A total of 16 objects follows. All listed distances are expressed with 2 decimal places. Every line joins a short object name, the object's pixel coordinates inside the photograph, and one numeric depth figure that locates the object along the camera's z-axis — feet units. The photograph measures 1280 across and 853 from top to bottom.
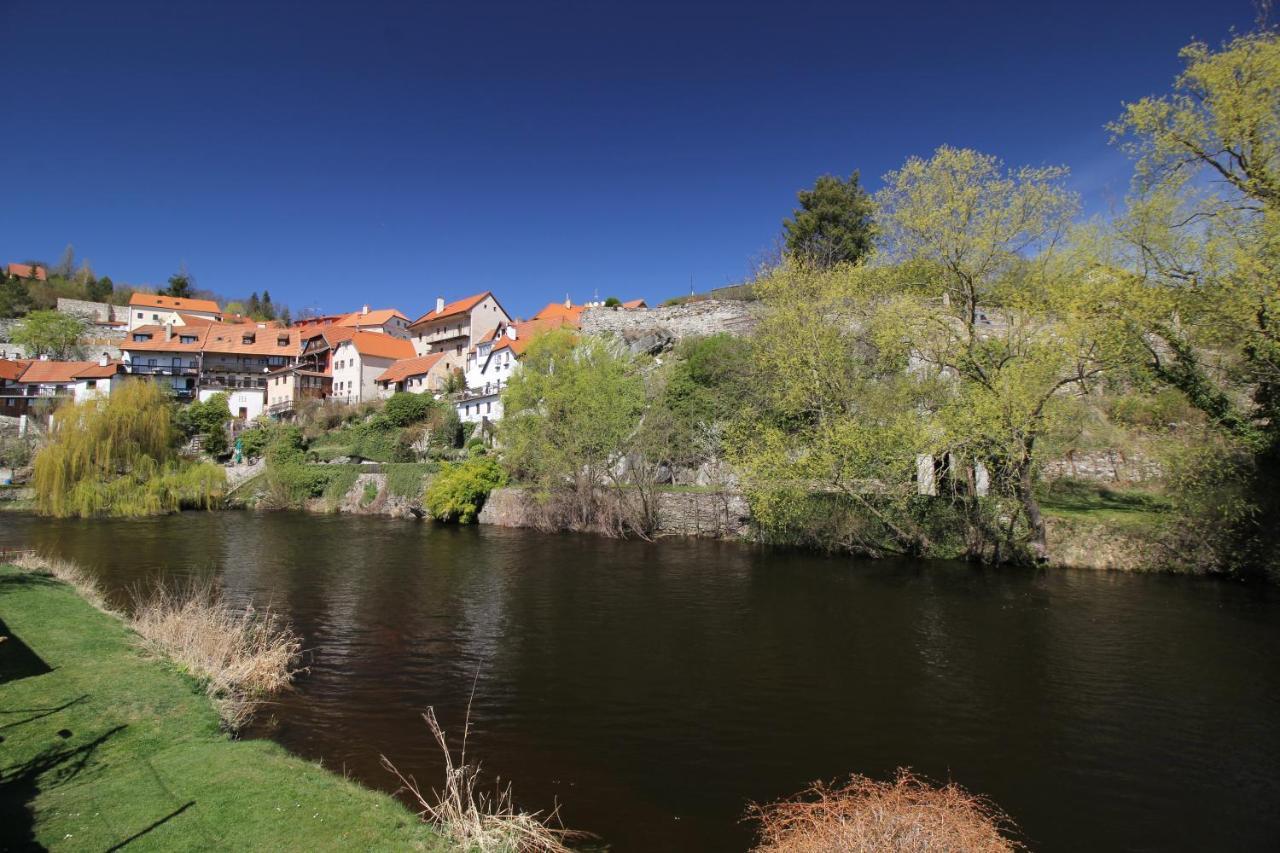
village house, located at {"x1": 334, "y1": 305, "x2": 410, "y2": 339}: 270.26
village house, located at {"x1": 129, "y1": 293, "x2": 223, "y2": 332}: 292.61
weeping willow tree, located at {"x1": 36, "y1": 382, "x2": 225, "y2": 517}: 107.86
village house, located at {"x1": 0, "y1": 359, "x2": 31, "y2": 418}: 197.98
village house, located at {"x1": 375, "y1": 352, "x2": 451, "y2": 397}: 197.36
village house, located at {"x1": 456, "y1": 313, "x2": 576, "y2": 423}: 165.78
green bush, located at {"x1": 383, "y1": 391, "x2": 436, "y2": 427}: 164.86
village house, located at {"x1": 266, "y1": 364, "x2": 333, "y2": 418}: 211.41
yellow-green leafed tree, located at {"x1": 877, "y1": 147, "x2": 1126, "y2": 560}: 61.36
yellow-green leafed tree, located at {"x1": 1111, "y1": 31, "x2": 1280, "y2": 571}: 50.96
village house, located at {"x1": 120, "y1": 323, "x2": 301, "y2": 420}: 218.59
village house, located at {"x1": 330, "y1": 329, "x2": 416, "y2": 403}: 215.51
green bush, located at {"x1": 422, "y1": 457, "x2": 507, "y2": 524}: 112.98
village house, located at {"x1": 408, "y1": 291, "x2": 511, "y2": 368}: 224.74
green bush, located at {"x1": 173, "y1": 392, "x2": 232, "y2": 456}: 171.01
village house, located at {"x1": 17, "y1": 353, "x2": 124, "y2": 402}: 201.67
